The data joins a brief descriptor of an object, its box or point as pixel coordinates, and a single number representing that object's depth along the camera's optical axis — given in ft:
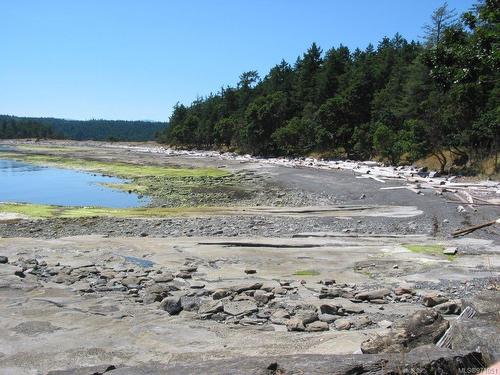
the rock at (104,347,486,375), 14.29
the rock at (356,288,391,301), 31.40
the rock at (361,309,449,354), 17.73
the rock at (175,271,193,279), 38.83
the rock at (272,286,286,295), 33.32
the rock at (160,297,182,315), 29.55
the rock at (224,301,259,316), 28.99
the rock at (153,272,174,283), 37.41
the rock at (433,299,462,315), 26.35
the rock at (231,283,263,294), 33.74
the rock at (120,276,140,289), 35.85
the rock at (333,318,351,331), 25.59
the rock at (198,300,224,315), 29.32
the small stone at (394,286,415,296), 32.50
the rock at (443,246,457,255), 44.97
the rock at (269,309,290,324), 27.35
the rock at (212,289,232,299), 32.50
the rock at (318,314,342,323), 26.96
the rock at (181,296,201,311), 30.26
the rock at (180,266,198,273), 40.78
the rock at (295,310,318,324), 26.81
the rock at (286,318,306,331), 25.88
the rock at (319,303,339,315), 28.43
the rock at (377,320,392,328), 25.46
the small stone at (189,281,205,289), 36.04
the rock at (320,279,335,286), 36.42
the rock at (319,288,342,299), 32.24
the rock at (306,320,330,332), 25.60
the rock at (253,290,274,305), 31.04
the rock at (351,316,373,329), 25.90
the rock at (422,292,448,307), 28.94
